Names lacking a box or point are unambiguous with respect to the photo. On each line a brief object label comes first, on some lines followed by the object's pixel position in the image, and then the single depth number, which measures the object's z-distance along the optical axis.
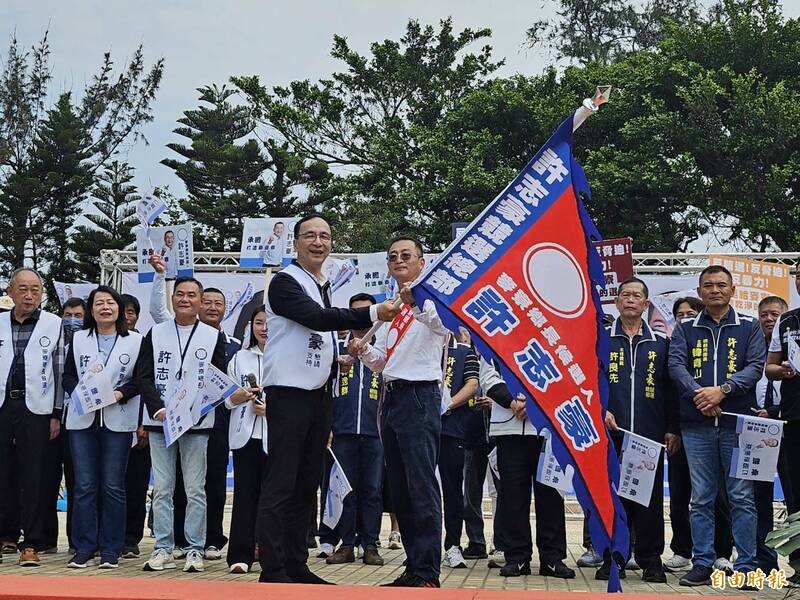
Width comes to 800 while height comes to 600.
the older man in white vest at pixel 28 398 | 7.24
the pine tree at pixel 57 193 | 29.70
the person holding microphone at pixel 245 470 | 6.92
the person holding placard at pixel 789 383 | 6.50
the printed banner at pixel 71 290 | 13.99
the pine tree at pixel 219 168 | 27.89
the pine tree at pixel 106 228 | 27.58
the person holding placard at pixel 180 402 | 7.00
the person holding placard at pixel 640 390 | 7.00
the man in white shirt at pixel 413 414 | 5.49
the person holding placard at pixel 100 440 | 7.00
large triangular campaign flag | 4.83
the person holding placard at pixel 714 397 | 6.53
